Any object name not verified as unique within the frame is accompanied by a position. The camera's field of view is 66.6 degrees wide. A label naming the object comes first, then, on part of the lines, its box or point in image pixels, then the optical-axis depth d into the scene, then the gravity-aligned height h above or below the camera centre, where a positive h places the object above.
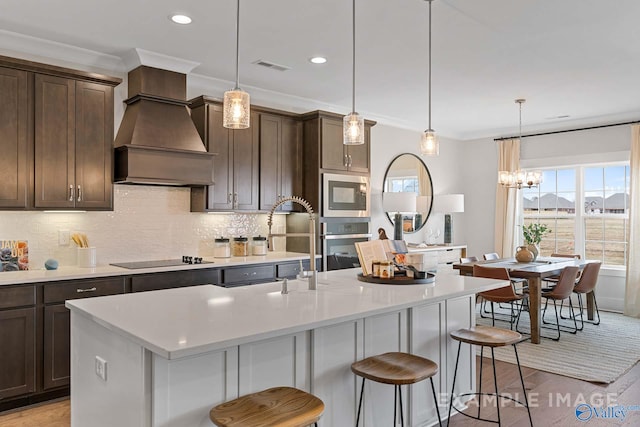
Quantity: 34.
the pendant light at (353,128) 3.02 +0.55
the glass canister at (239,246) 5.02 -0.31
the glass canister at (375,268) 3.09 -0.33
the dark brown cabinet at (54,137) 3.57 +0.62
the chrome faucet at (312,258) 2.77 -0.24
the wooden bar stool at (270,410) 1.73 -0.73
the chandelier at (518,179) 6.14 +0.47
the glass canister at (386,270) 3.04 -0.34
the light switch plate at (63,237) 4.07 -0.17
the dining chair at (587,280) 5.57 -0.75
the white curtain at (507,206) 7.54 +0.15
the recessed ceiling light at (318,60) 4.30 +1.40
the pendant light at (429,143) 3.37 +0.51
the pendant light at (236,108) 2.59 +0.57
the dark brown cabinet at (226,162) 4.71 +0.55
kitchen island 1.83 -0.59
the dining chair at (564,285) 5.14 -0.74
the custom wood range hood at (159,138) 4.08 +0.68
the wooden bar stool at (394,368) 2.21 -0.73
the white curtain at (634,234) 6.37 -0.24
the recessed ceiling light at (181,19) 3.41 +1.40
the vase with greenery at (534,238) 6.05 -0.28
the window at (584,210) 6.82 +0.08
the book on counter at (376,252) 3.17 -0.24
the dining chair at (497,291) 4.95 -0.78
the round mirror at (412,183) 6.99 +0.48
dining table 5.00 -0.59
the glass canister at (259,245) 5.12 -0.31
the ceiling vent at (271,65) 4.43 +1.40
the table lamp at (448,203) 7.18 +0.19
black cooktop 4.09 -0.42
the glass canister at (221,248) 4.81 -0.32
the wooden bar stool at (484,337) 2.78 -0.72
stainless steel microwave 5.40 +0.24
